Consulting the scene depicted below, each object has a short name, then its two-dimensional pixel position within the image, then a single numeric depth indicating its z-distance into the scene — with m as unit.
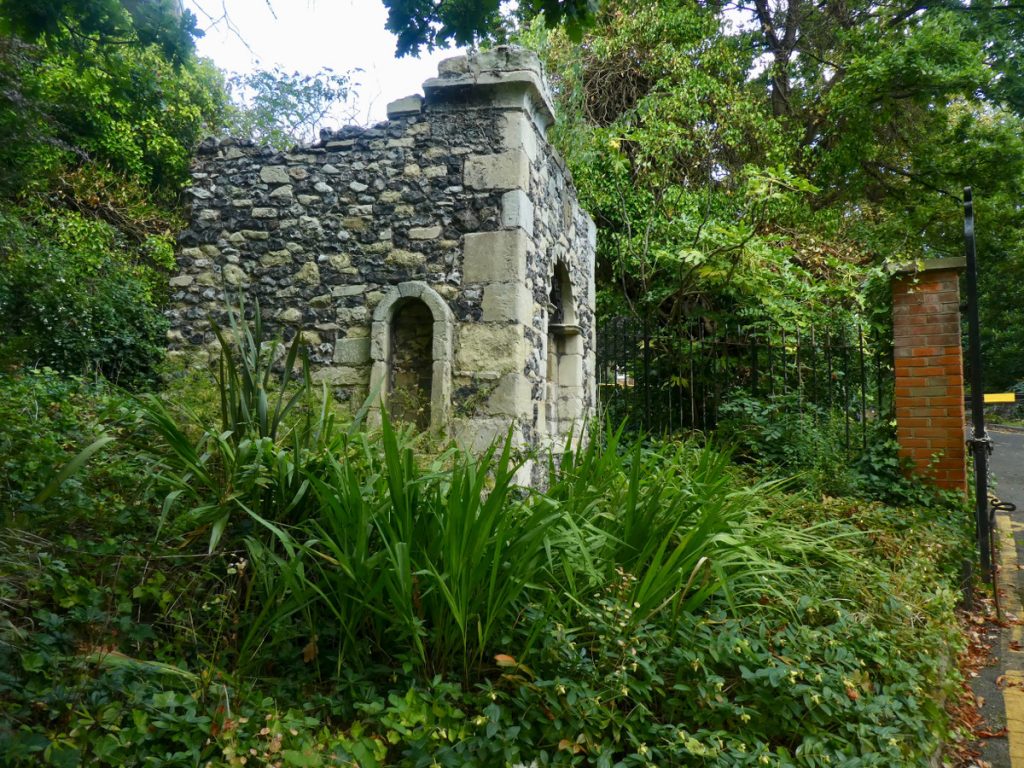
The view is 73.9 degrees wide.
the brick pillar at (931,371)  5.32
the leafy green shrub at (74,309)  6.73
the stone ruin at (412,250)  5.04
